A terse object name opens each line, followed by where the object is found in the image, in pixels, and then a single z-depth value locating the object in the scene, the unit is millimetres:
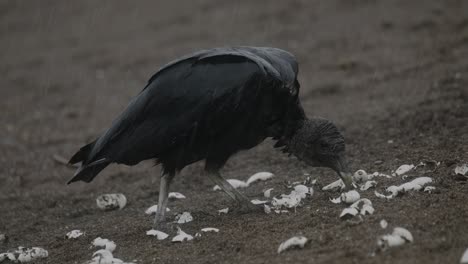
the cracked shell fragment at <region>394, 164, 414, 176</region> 9500
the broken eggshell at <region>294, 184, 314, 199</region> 9258
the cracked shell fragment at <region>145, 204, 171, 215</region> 10041
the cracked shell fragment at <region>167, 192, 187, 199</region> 10703
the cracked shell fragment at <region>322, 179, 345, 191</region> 9336
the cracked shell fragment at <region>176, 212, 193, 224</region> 9156
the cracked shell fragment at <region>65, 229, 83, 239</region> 9314
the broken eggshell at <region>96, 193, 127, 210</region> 10648
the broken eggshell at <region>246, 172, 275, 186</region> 10937
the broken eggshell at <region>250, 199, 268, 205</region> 9351
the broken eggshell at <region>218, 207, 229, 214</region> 9451
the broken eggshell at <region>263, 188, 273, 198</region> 9977
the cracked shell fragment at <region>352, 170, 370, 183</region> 9469
